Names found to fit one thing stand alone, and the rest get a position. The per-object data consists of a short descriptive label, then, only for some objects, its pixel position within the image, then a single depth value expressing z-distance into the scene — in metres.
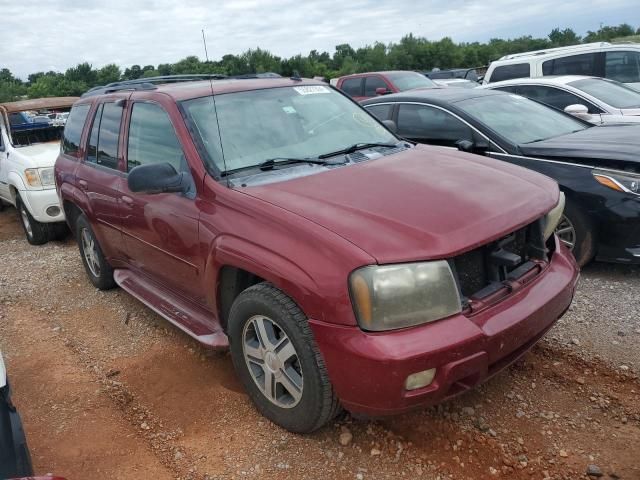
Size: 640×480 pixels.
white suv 9.70
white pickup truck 6.88
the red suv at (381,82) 12.72
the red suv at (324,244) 2.40
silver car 6.98
